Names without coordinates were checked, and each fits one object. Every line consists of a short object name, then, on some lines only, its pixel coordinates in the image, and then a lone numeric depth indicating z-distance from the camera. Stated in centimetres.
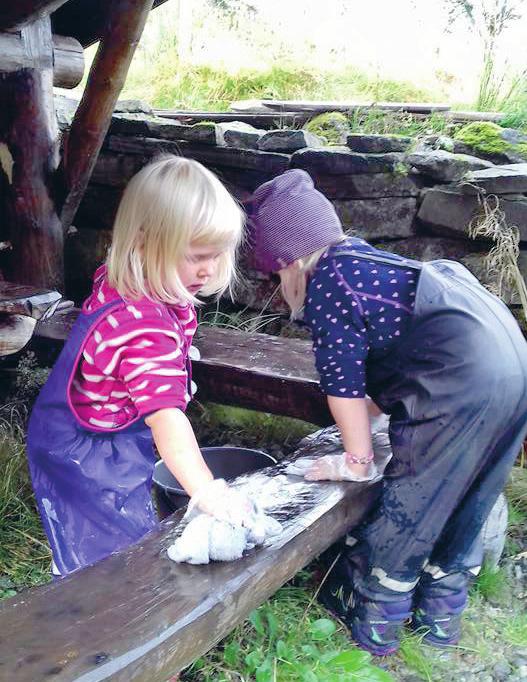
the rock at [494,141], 439
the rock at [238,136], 464
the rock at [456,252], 396
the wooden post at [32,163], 394
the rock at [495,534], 301
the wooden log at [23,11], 327
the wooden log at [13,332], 288
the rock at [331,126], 488
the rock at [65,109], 519
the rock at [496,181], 384
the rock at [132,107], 539
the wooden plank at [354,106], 519
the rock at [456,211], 386
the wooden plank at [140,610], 140
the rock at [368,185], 425
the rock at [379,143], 430
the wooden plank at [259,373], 308
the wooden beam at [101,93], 388
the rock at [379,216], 430
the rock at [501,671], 257
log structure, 388
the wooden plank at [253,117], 520
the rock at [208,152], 450
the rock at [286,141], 448
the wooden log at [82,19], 437
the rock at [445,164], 405
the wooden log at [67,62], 437
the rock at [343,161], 425
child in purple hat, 225
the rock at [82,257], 526
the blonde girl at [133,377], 192
